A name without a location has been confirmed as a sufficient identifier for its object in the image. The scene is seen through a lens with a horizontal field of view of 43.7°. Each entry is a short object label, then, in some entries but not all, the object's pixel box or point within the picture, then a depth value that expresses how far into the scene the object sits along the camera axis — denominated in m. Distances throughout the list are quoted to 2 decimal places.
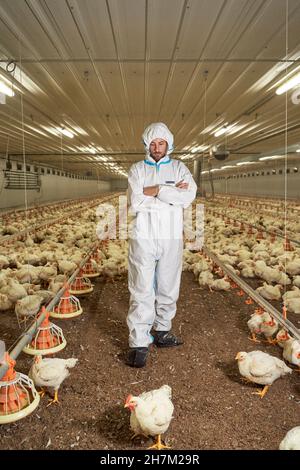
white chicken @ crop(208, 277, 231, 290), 4.70
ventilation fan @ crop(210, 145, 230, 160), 12.63
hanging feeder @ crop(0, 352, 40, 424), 2.12
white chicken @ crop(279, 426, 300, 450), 1.80
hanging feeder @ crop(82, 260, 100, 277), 5.51
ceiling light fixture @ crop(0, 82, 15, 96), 5.44
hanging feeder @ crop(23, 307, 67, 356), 2.91
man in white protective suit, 2.84
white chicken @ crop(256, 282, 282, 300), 4.24
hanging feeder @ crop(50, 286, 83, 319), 3.71
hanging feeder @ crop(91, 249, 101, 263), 6.31
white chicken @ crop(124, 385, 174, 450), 1.91
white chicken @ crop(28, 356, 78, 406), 2.31
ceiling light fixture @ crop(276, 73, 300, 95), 5.23
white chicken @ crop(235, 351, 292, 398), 2.43
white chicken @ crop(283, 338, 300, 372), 2.69
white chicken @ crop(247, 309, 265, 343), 3.27
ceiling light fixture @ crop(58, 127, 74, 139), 10.02
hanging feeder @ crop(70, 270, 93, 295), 4.59
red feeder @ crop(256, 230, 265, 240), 8.73
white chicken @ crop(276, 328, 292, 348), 3.03
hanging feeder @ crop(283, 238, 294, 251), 7.12
